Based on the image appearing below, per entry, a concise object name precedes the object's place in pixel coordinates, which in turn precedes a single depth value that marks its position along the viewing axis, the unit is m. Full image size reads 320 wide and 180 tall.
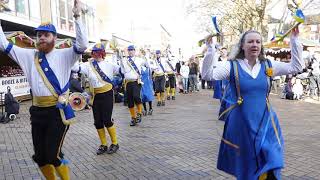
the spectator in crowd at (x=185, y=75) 14.07
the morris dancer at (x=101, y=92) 4.62
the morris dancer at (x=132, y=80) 6.56
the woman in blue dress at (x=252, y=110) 2.45
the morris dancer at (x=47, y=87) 2.84
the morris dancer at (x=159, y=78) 9.89
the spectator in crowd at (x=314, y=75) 10.90
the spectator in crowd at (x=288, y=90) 10.89
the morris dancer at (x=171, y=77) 11.38
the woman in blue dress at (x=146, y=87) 7.58
